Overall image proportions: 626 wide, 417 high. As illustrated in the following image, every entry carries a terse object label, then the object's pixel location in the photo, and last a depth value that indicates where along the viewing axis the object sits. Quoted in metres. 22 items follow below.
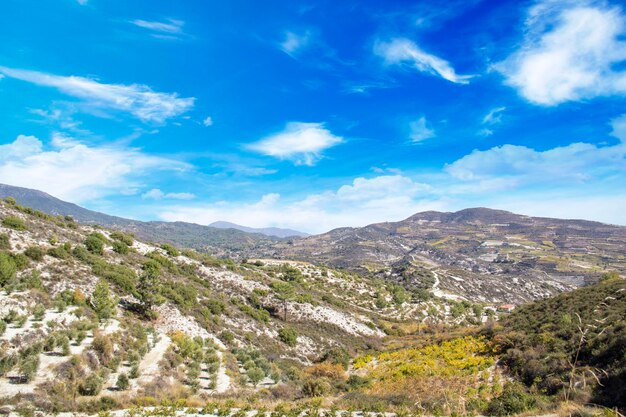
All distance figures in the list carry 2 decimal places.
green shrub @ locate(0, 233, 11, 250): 29.75
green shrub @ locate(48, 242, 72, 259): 32.38
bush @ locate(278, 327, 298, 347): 40.94
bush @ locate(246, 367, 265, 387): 25.23
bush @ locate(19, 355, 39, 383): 16.94
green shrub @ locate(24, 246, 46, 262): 29.88
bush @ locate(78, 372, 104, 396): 17.27
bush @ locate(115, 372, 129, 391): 18.81
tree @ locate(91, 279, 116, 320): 26.06
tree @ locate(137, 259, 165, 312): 31.53
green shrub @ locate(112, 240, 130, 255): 43.88
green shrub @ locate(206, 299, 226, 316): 40.09
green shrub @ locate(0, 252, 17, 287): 24.94
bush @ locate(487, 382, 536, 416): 14.55
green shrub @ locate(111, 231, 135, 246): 50.19
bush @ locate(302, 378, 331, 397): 21.51
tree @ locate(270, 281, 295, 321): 52.42
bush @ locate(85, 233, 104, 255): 39.23
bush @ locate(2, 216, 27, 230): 33.92
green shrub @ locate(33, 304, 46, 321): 22.14
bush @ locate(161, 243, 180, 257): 56.66
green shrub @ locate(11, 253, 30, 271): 27.61
